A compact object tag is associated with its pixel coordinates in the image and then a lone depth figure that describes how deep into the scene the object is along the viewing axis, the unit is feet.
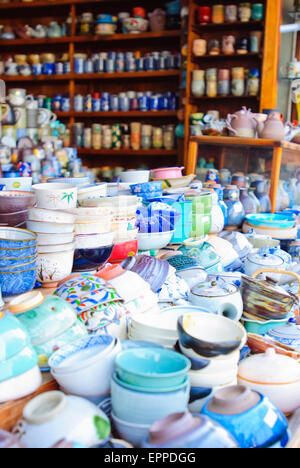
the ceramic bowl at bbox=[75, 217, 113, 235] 4.06
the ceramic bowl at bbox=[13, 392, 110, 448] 2.11
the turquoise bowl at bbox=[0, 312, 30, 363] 2.57
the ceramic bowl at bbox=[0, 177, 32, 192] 4.70
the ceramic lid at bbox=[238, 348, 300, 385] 3.01
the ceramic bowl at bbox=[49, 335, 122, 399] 2.51
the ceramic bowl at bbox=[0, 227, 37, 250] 3.28
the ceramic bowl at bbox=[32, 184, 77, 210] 4.16
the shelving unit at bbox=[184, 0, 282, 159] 14.29
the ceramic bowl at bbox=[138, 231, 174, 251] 4.98
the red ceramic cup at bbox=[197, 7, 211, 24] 14.89
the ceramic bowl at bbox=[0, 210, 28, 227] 3.73
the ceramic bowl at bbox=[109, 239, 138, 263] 4.58
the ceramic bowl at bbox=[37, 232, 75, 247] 3.71
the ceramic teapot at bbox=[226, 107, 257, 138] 9.11
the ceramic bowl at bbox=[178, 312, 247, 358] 2.61
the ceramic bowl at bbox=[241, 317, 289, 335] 4.25
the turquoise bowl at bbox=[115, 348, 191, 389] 2.29
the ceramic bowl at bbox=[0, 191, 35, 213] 3.74
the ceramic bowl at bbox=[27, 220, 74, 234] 3.72
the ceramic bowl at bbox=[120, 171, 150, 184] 6.25
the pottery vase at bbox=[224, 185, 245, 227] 7.41
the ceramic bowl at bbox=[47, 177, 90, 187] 5.15
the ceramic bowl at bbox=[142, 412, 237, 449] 2.02
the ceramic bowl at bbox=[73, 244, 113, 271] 4.09
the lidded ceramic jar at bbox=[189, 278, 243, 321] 3.73
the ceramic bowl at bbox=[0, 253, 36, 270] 3.31
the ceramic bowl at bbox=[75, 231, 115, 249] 4.07
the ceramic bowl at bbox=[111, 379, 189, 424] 2.27
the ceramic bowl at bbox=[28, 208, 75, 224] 3.78
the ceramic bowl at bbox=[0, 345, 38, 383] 2.57
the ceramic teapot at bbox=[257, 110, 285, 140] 8.95
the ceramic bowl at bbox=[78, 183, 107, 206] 4.60
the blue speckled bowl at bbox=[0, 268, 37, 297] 3.37
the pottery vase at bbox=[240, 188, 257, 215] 7.91
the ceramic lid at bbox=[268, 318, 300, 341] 4.09
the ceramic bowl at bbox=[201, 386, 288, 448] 2.28
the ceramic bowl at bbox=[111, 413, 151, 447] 2.32
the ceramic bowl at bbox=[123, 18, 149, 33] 16.37
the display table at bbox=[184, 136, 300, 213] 8.57
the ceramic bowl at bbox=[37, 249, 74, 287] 3.74
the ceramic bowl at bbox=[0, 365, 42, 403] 2.59
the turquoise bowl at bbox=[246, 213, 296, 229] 7.21
